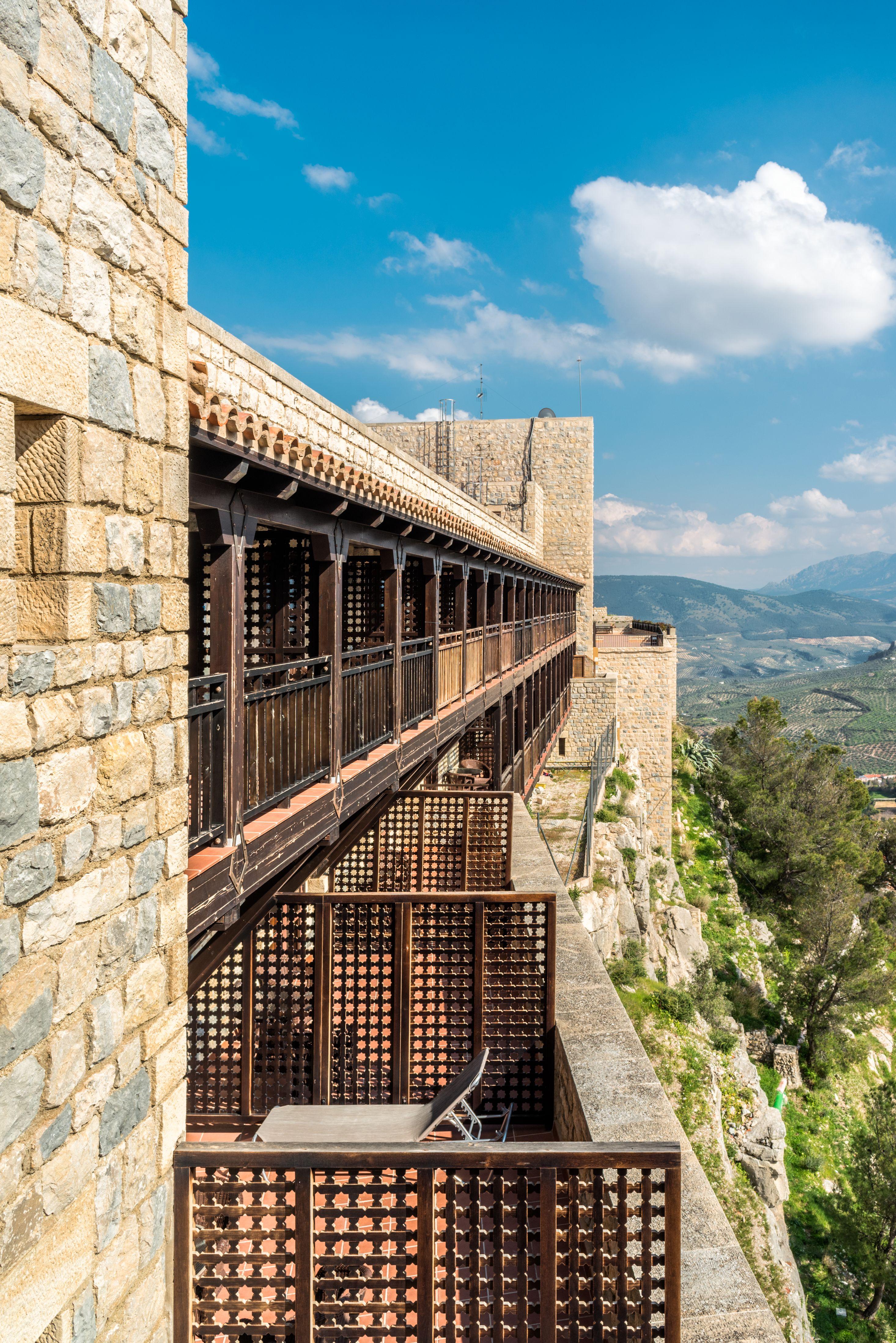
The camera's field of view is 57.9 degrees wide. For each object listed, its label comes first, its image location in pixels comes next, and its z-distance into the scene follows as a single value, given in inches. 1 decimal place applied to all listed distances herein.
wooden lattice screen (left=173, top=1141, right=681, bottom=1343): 115.0
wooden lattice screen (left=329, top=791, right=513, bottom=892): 334.0
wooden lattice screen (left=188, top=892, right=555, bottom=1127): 210.2
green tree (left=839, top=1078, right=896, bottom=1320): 857.5
